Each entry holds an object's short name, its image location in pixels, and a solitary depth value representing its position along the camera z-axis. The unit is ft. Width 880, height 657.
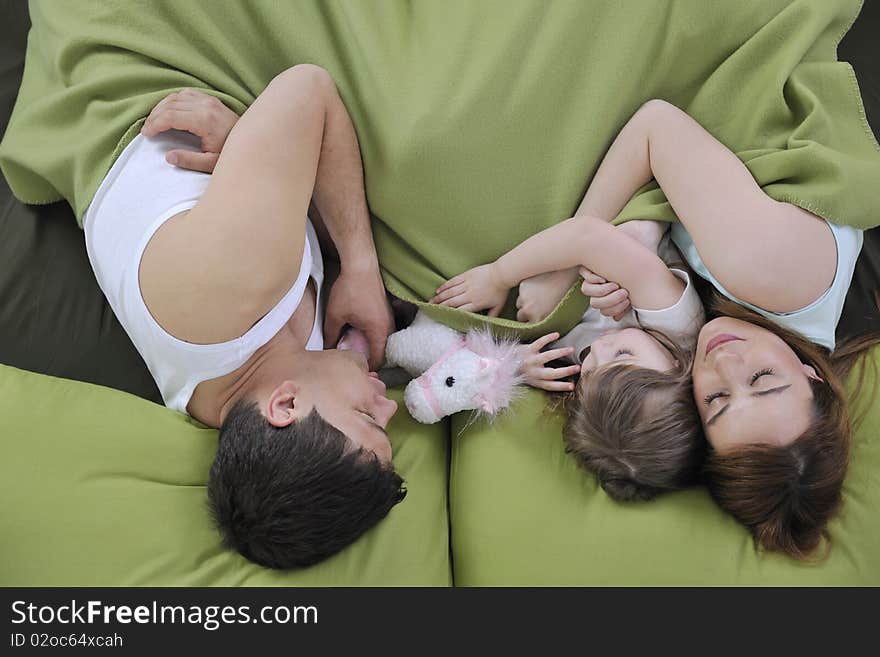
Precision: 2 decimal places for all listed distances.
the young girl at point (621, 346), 4.02
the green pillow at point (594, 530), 3.95
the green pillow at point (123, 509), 3.81
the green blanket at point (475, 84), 4.37
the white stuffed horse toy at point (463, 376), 4.30
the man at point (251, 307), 3.65
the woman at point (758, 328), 3.89
